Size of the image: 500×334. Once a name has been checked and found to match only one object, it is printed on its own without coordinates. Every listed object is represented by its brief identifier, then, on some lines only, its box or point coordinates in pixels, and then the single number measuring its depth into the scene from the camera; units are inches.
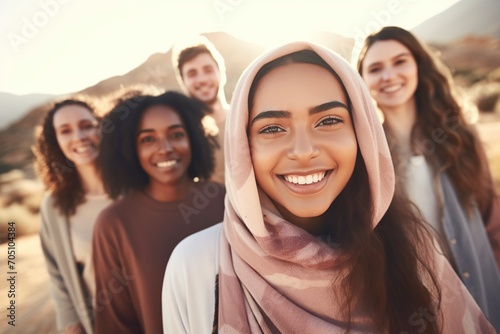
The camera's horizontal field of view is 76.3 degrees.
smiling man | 115.7
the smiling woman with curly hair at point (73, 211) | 87.9
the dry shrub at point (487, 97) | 444.8
